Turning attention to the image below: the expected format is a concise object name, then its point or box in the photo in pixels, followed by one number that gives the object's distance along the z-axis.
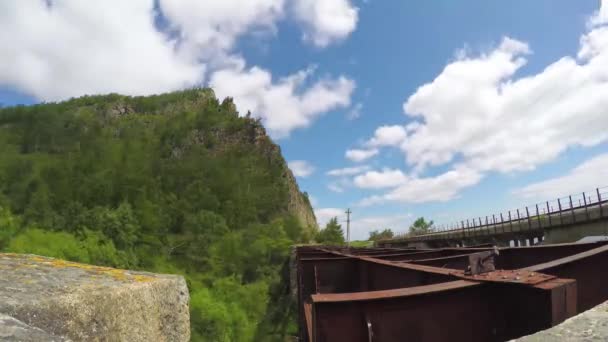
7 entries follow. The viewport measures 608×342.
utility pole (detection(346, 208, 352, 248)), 65.26
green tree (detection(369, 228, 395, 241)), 88.12
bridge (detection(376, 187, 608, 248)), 22.53
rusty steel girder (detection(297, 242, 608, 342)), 2.23
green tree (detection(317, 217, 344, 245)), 57.72
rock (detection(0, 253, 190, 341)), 1.69
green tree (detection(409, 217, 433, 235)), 121.44
